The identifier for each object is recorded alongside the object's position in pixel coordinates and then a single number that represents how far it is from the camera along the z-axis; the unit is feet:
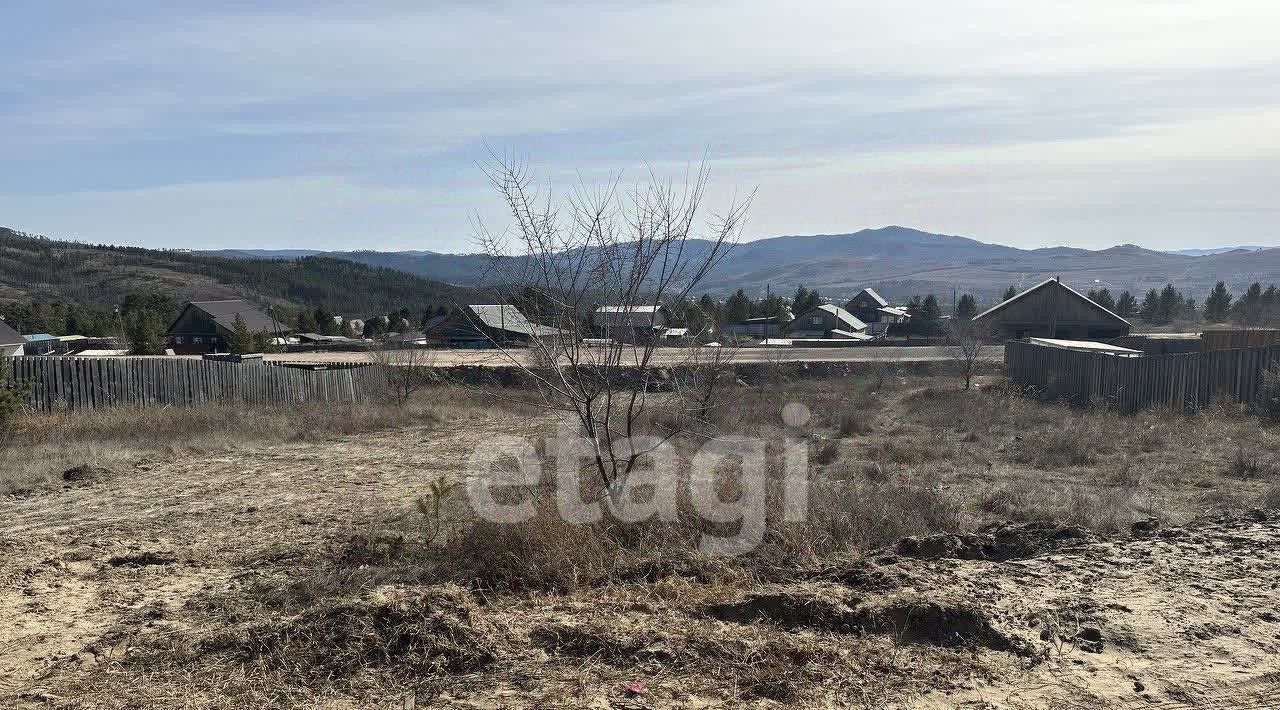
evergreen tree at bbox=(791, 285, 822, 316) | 259.19
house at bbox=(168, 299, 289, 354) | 199.00
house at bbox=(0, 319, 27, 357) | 148.87
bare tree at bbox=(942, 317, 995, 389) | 98.27
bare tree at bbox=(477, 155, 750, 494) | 23.58
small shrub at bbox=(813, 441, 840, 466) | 45.32
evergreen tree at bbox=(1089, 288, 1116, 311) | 259.39
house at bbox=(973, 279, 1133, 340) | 160.66
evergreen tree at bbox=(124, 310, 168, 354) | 174.29
